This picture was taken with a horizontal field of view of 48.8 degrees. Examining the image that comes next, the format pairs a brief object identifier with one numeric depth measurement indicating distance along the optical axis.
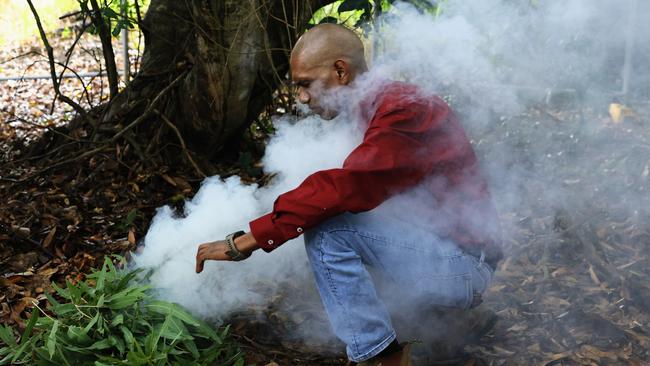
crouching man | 2.33
